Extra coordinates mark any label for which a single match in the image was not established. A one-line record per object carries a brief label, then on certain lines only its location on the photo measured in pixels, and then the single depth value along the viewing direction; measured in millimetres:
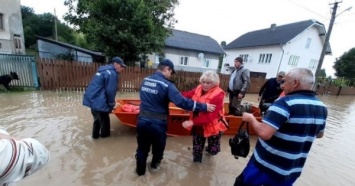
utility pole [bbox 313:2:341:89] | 12328
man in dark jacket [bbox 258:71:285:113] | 4953
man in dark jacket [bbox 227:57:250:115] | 5223
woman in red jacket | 3021
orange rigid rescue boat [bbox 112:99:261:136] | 4293
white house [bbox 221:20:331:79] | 22312
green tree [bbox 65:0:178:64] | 11414
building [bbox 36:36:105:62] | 14715
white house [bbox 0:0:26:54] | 16247
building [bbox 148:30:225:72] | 23094
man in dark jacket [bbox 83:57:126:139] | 3801
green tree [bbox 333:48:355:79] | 32844
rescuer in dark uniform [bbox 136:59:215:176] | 2746
